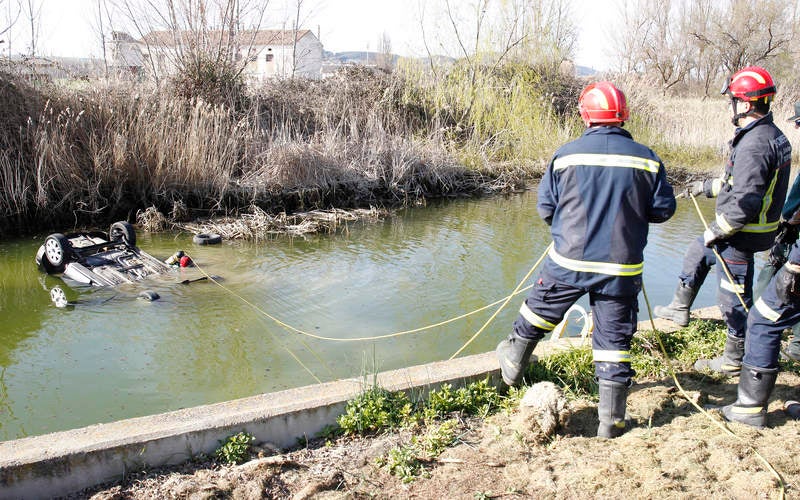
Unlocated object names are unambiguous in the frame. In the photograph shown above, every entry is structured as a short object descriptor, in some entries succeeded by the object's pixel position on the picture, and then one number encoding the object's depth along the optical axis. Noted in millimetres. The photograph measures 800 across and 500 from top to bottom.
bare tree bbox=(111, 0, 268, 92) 13891
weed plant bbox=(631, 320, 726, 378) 4742
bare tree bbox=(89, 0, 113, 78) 14511
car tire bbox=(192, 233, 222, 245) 9766
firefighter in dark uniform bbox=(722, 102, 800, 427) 3740
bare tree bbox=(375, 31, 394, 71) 20080
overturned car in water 7410
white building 14031
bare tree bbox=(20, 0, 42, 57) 16031
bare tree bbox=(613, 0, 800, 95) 34906
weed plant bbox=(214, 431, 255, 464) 3361
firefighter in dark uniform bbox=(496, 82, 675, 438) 3510
